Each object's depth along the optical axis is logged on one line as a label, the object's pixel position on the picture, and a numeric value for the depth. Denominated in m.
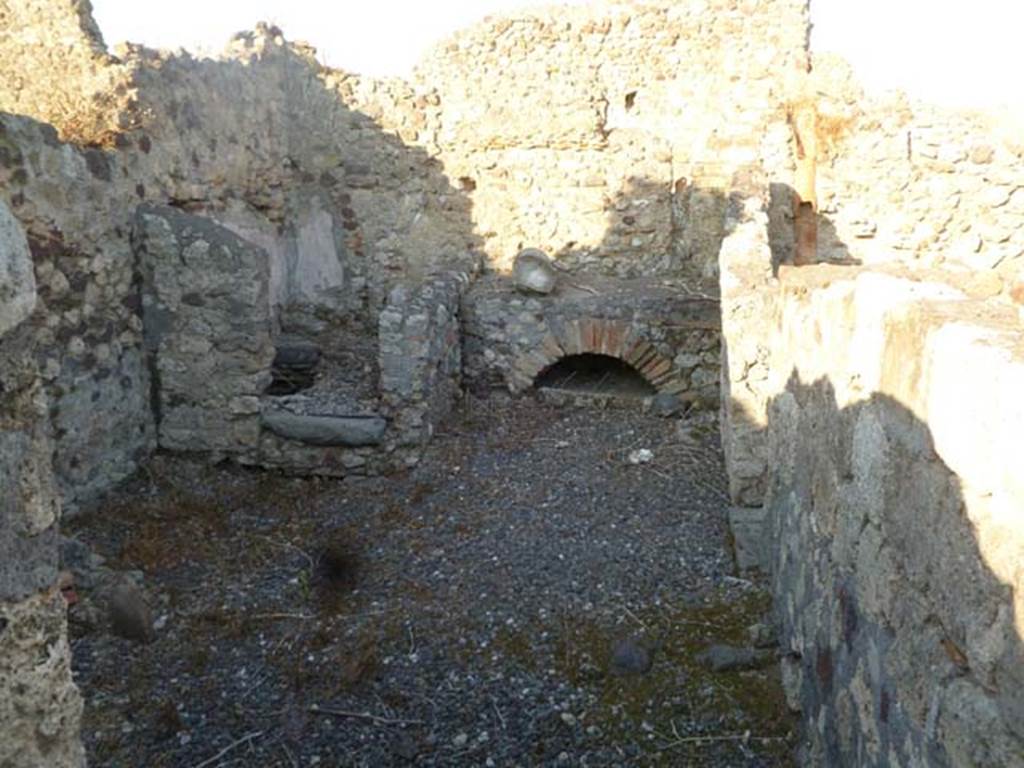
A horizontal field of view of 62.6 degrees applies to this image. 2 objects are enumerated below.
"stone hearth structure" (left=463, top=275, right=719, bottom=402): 6.88
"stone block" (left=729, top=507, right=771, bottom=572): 4.26
